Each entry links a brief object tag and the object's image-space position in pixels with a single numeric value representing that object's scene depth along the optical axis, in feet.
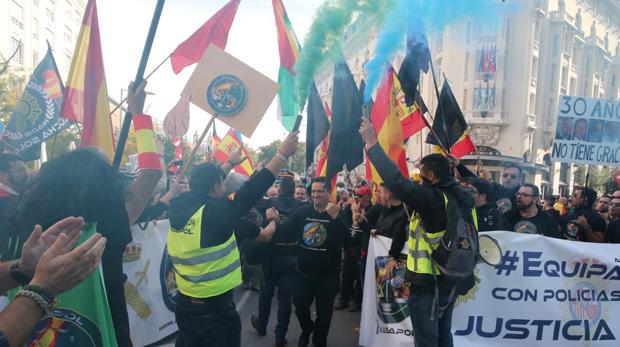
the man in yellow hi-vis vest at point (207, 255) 10.16
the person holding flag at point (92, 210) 6.92
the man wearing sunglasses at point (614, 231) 19.88
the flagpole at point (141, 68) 8.42
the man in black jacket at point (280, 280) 17.56
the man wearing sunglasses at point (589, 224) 20.25
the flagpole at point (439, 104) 15.88
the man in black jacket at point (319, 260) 16.26
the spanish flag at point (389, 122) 16.71
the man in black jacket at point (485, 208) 18.83
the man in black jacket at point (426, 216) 11.25
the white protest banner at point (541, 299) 15.97
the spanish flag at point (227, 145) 33.73
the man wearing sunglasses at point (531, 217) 18.37
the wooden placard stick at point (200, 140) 12.77
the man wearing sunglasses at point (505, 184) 17.79
